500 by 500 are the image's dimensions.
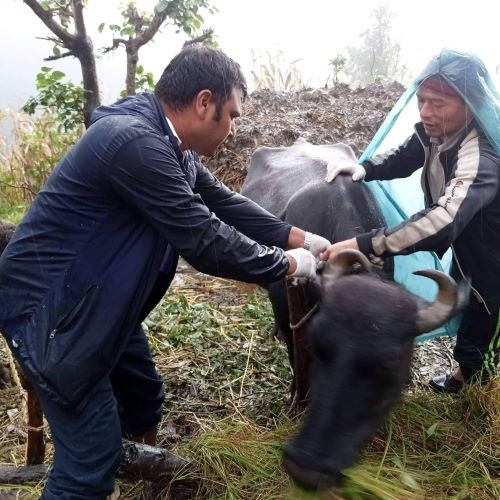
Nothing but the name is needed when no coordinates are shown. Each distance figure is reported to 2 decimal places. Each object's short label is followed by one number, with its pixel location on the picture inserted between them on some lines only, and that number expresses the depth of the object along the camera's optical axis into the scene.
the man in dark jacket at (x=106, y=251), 2.07
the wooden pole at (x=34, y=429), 2.76
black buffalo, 1.80
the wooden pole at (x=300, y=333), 2.91
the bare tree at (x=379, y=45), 22.66
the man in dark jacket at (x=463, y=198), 2.68
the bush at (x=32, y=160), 8.24
